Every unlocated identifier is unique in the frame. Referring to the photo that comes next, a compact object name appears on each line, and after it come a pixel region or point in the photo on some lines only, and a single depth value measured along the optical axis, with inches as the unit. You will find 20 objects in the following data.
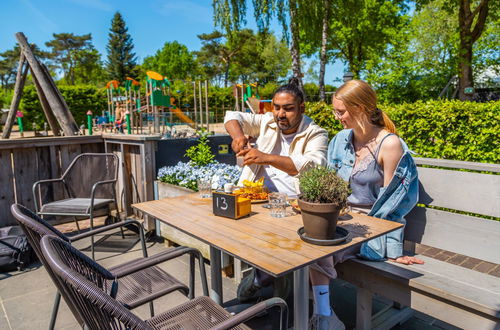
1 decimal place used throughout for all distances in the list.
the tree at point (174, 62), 2206.0
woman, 74.4
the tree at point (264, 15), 544.1
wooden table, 54.1
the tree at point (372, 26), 748.6
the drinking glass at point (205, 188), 95.0
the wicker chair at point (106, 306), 37.7
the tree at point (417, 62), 724.7
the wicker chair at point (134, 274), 58.7
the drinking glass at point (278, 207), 75.2
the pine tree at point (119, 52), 1968.5
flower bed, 149.8
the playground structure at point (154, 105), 375.4
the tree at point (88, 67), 2509.8
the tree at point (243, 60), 1785.2
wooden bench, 63.8
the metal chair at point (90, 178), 160.7
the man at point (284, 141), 89.8
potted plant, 57.9
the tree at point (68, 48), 2596.0
